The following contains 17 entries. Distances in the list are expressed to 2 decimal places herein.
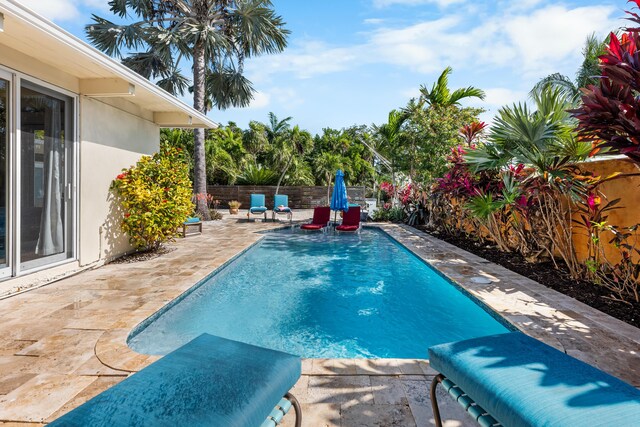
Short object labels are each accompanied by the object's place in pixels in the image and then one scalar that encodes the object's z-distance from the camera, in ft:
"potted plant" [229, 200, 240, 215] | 57.13
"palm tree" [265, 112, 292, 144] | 98.84
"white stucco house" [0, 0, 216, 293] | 14.60
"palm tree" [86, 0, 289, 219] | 42.91
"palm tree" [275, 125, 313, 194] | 81.54
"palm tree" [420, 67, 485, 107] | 39.24
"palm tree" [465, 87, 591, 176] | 17.40
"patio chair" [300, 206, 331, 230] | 39.68
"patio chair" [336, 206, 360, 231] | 39.25
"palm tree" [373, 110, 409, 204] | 44.11
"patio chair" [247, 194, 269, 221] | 49.65
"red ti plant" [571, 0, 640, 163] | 10.05
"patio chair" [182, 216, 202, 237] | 33.13
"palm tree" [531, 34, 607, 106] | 68.13
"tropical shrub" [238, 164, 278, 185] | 75.82
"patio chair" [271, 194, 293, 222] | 48.91
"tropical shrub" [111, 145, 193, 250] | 21.79
